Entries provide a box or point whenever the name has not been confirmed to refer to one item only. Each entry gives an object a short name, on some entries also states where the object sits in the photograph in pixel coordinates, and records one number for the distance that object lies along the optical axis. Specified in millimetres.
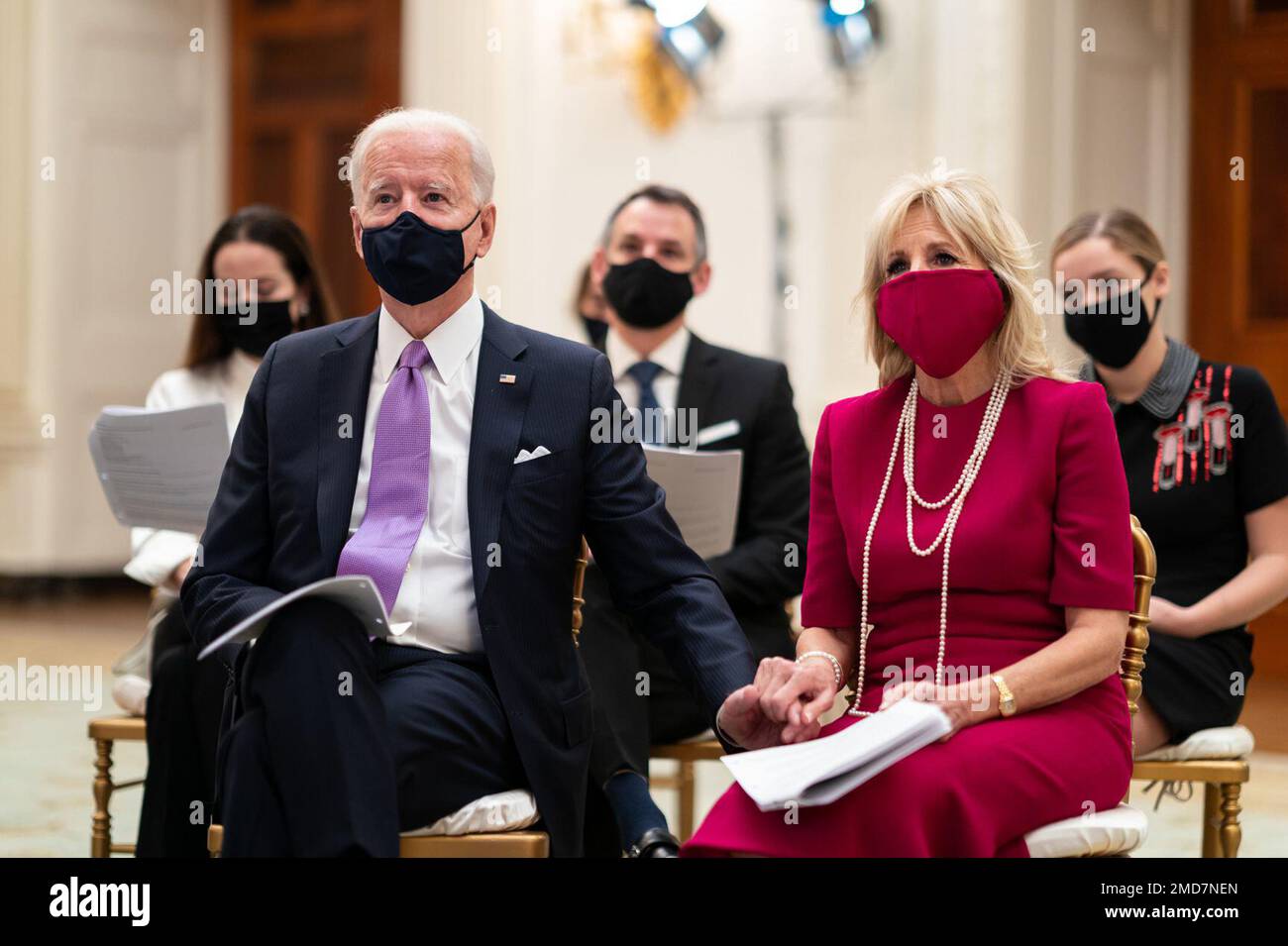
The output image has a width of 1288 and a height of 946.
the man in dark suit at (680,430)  3207
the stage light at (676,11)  7320
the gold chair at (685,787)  4082
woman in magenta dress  2076
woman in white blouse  3312
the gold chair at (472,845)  2232
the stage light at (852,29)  6863
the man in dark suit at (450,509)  2348
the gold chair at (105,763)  3375
